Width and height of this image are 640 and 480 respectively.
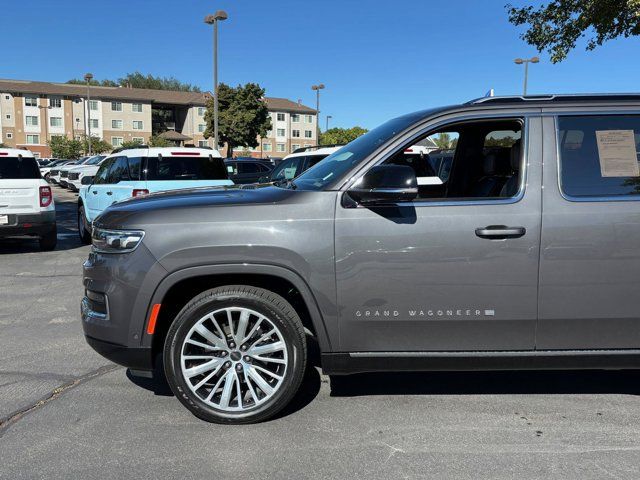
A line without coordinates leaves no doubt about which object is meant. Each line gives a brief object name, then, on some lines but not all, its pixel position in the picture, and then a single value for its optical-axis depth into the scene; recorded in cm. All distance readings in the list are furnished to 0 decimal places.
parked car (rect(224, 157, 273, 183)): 2084
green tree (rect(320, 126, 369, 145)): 7869
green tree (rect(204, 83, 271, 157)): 5850
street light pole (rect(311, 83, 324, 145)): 4028
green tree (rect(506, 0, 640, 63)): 827
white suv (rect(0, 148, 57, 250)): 916
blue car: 916
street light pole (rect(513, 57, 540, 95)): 2616
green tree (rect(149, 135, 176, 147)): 5891
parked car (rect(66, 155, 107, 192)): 2492
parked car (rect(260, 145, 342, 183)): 1231
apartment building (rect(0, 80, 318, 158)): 6881
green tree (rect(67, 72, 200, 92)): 11319
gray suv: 328
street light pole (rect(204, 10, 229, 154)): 2120
